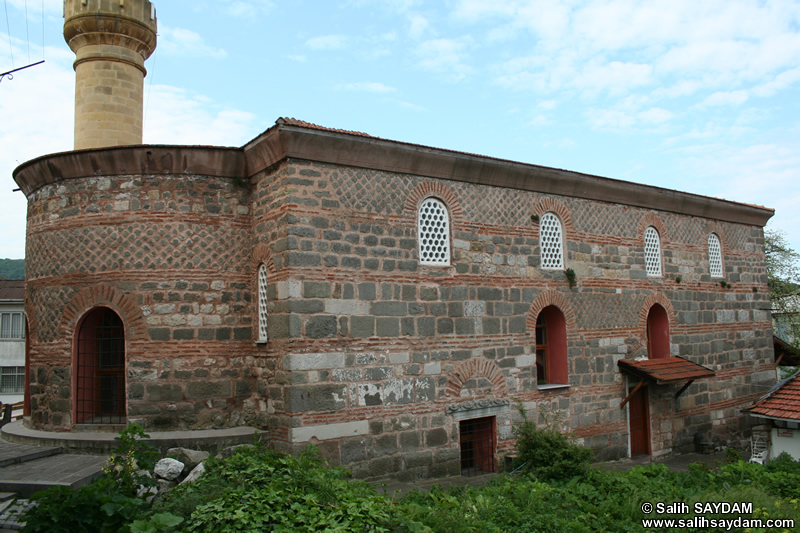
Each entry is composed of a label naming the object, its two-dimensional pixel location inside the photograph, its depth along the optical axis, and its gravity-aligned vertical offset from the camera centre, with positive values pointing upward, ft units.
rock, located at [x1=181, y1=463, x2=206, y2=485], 23.66 -5.67
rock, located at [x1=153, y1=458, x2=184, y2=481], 24.36 -5.61
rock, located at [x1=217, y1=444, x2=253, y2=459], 26.20 -5.39
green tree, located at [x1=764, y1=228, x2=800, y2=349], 63.84 +2.04
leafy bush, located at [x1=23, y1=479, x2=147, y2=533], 18.42 -5.54
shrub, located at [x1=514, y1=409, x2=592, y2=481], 28.84 -6.74
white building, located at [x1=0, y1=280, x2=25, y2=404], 75.61 -1.54
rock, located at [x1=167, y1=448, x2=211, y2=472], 25.58 -5.42
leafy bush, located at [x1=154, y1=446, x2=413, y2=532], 18.39 -5.63
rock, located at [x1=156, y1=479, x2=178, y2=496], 23.87 -6.19
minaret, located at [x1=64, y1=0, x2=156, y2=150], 40.14 +17.32
